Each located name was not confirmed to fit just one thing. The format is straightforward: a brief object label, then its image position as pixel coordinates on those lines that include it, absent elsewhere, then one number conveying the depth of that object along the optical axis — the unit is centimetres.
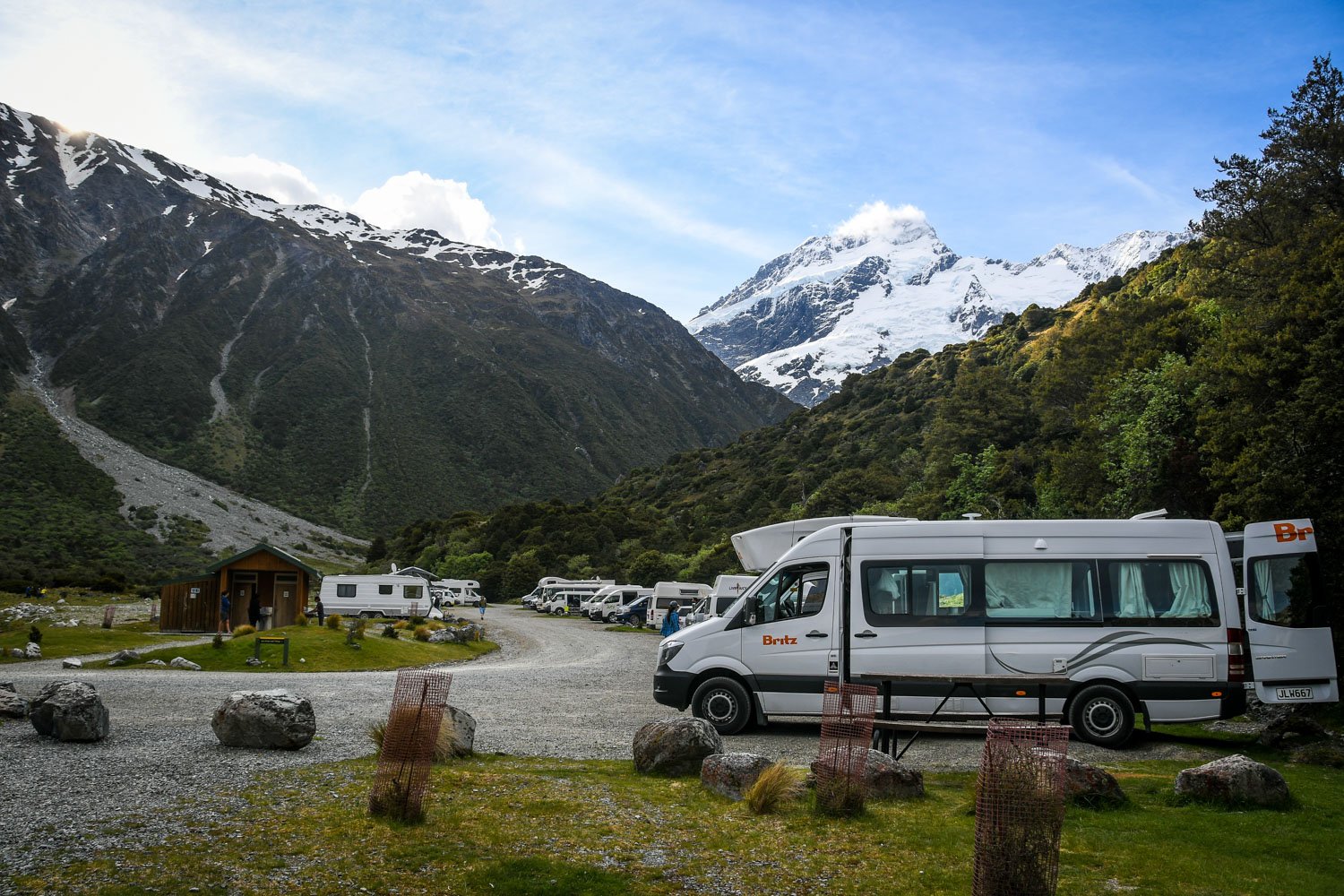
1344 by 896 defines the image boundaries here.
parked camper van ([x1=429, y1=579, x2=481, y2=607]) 6731
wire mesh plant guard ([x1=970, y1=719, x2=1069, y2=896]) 611
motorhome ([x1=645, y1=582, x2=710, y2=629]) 5006
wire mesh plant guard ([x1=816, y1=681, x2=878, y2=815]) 875
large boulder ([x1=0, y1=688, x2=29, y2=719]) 1326
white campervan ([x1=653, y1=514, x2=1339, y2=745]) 1326
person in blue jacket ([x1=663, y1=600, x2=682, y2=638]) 3784
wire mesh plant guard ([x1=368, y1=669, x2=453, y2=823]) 809
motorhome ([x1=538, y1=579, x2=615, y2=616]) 6438
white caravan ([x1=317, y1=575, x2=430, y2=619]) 5406
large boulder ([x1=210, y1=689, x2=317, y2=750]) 1173
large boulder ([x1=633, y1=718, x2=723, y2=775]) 1080
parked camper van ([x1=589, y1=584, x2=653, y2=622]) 5652
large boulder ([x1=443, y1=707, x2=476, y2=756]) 1162
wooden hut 3625
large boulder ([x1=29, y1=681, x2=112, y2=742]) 1179
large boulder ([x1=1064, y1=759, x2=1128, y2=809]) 910
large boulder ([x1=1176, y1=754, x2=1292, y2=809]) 906
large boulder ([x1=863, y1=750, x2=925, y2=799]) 957
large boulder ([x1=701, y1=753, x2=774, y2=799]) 952
